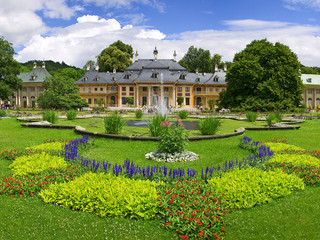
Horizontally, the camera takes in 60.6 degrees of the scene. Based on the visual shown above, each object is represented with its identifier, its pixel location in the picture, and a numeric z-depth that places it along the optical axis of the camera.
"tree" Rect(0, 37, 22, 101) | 37.56
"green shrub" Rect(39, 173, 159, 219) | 4.37
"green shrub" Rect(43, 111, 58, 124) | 16.47
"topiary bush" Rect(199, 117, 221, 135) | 12.01
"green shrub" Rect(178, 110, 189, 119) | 23.33
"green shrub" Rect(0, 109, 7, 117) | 22.69
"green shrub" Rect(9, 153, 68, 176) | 6.20
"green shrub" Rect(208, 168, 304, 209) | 4.73
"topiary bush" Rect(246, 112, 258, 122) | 19.89
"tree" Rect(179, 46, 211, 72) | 69.94
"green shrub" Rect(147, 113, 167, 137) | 10.88
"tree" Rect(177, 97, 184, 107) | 53.28
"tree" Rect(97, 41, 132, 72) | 63.88
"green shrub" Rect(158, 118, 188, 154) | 8.13
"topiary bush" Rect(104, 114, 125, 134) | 11.74
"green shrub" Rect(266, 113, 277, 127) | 16.55
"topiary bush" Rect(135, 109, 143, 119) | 24.22
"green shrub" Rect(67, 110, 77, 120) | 20.19
